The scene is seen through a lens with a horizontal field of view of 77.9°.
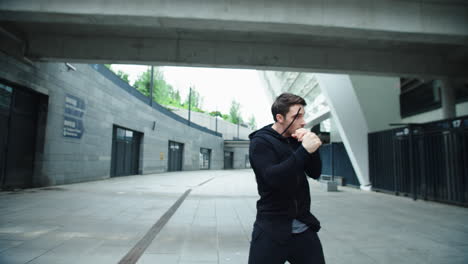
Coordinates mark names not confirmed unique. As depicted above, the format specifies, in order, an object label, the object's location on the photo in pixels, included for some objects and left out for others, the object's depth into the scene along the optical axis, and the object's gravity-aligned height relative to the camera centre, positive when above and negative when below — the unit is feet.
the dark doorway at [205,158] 135.11 -0.34
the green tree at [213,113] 351.13 +54.01
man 5.81 -0.85
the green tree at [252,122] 398.54 +50.99
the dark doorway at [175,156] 100.53 +0.36
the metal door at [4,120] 33.22 +3.93
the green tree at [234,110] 359.25 +58.71
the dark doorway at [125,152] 63.59 +1.09
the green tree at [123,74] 248.32 +70.19
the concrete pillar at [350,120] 47.52 +6.56
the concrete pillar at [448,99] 38.84 +8.48
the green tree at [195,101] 323.80 +64.37
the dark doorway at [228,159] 178.09 -0.84
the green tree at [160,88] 249.34 +63.10
